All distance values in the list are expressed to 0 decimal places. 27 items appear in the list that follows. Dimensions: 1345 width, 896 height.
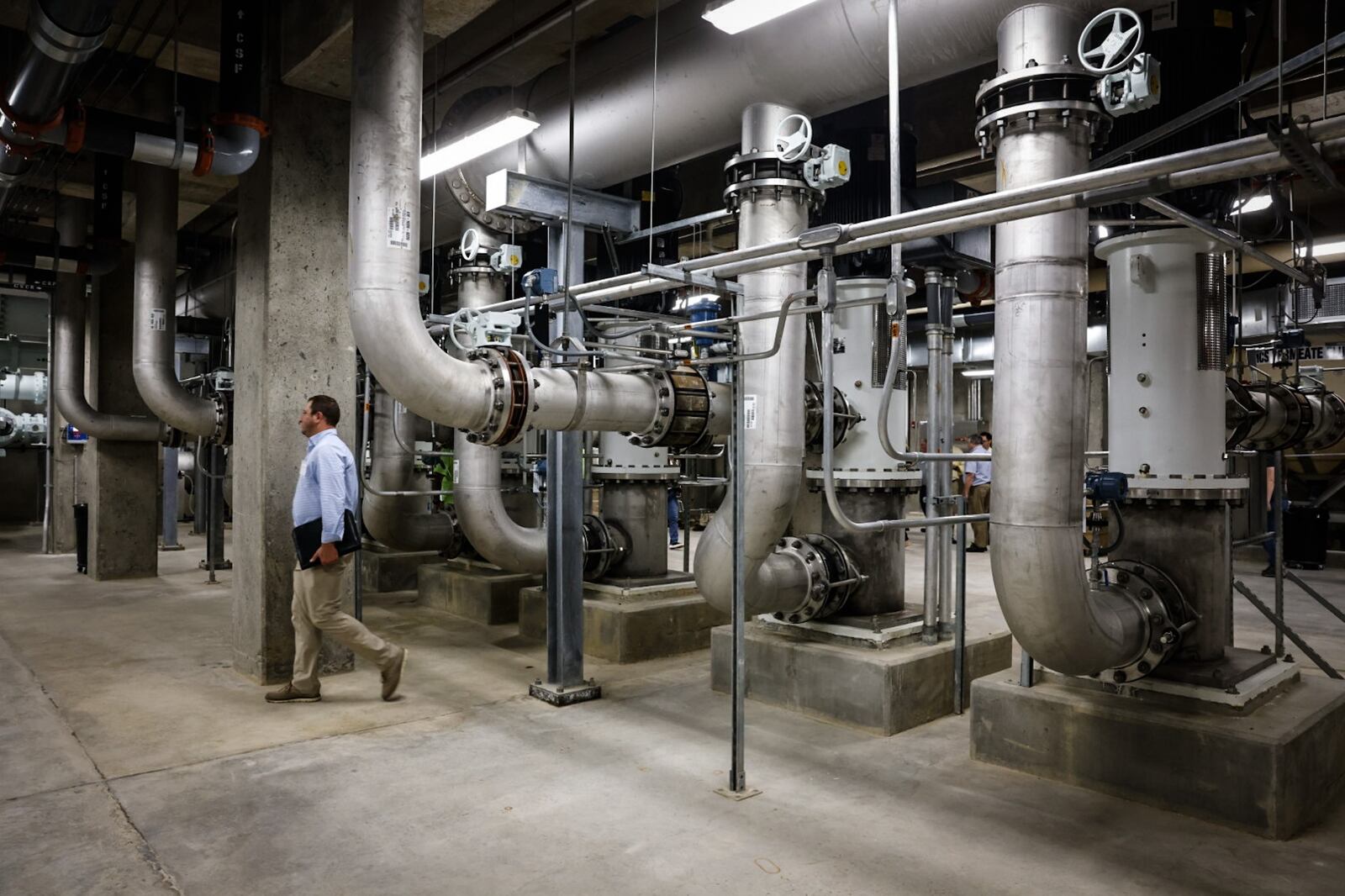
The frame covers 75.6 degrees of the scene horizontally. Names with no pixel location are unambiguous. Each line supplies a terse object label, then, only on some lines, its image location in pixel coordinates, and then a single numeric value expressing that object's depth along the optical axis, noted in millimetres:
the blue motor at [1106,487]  3201
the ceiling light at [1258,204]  4942
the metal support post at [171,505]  10422
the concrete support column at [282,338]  4543
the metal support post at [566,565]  4250
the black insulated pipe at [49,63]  3281
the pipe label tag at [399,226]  3277
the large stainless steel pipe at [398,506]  7250
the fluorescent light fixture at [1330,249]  6344
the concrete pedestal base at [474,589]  6277
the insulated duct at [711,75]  3076
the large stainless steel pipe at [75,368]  7953
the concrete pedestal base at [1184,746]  2812
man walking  4082
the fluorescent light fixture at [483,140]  3684
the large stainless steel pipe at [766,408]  3551
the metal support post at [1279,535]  4191
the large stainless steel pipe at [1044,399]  2707
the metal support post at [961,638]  4090
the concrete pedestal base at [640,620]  5094
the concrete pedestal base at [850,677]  3840
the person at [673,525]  11242
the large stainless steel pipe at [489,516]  5410
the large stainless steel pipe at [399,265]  3148
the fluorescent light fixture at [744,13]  2787
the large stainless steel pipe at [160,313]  6781
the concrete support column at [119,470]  8039
